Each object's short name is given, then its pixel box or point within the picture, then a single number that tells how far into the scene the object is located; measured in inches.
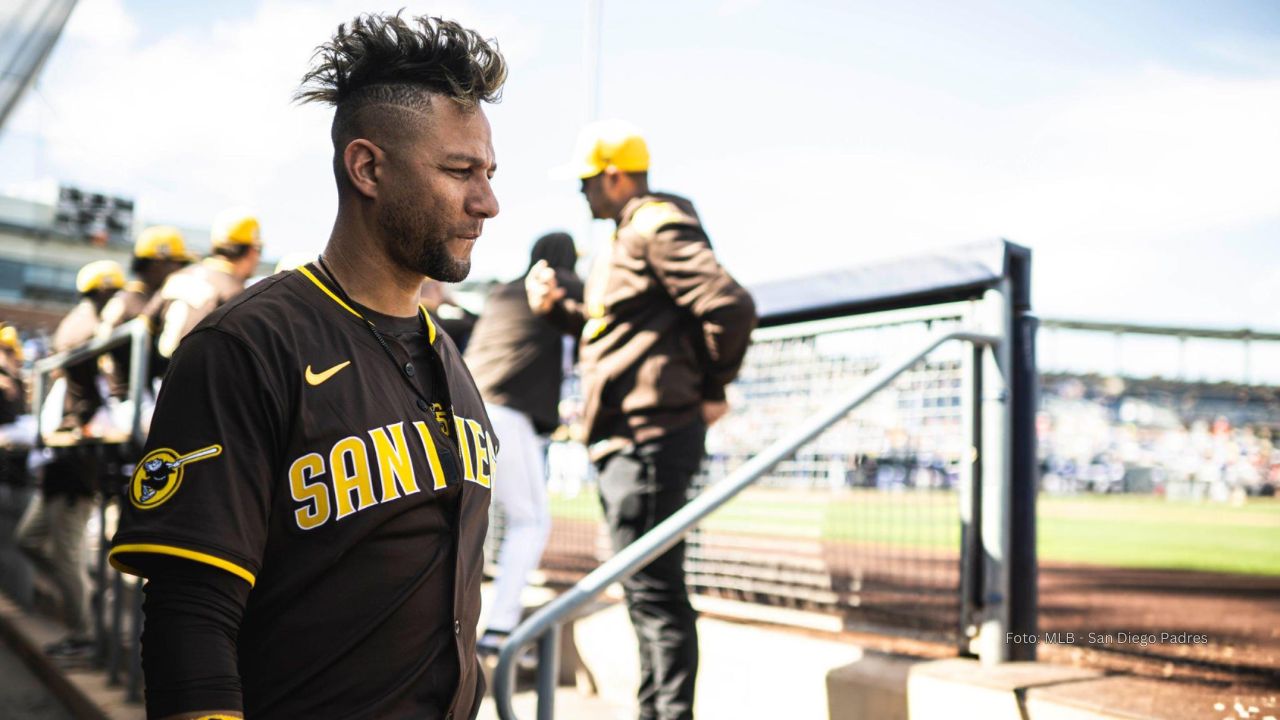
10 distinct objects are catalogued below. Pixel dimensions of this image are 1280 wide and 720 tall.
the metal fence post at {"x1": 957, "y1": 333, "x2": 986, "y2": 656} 131.3
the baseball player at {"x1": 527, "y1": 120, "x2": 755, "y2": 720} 125.9
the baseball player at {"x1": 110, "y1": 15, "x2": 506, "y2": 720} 51.2
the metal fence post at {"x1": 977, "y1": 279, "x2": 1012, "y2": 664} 127.3
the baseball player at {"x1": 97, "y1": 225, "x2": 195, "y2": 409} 229.6
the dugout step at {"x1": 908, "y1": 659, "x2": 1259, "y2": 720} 104.6
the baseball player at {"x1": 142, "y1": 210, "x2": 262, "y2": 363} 180.4
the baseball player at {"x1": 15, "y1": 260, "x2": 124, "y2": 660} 234.8
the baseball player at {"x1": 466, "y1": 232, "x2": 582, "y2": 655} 171.6
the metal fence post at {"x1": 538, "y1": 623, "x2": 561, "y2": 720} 103.9
